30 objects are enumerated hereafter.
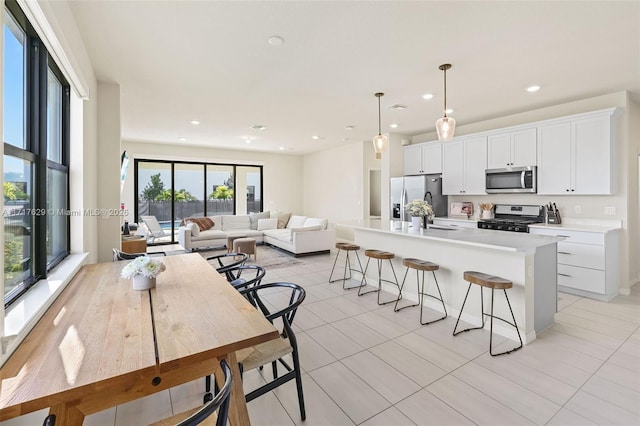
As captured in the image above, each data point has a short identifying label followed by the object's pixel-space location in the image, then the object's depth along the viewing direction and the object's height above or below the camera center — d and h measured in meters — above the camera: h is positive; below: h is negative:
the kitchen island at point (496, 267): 2.77 -0.55
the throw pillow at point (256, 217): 8.35 -0.12
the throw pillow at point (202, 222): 7.61 -0.23
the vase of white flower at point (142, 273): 1.95 -0.38
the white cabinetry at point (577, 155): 3.91 +0.78
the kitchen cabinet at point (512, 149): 4.62 +1.00
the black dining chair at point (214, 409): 0.91 -0.62
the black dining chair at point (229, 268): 2.78 -0.50
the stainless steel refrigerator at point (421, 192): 5.95 +0.39
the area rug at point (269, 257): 5.89 -0.96
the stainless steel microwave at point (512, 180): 4.59 +0.51
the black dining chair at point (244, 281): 2.35 -0.54
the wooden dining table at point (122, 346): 1.01 -0.54
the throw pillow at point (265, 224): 8.11 -0.31
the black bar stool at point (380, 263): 3.82 -0.70
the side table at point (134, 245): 4.48 -0.48
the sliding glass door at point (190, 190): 8.05 +0.64
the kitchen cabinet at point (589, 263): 3.74 -0.66
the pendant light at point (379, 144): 3.93 +0.88
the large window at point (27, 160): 1.64 +0.33
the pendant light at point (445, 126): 3.17 +0.90
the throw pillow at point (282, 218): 8.31 -0.15
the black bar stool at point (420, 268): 3.23 -0.62
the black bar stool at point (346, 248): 4.43 -0.54
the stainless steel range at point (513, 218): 4.57 -0.10
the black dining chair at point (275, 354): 1.65 -0.80
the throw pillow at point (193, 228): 7.05 -0.35
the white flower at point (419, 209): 3.78 +0.04
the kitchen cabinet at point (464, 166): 5.29 +0.83
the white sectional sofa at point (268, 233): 6.60 -0.48
